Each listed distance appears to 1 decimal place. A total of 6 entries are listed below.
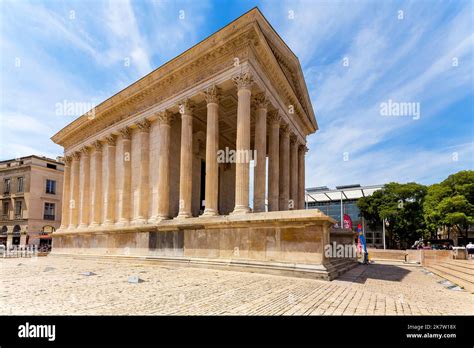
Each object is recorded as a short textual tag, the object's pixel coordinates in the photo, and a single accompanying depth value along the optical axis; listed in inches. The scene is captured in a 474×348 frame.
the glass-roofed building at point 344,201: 2970.0
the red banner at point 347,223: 929.5
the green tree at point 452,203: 1700.3
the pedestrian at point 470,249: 1170.0
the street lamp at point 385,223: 2173.4
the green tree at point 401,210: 2129.7
